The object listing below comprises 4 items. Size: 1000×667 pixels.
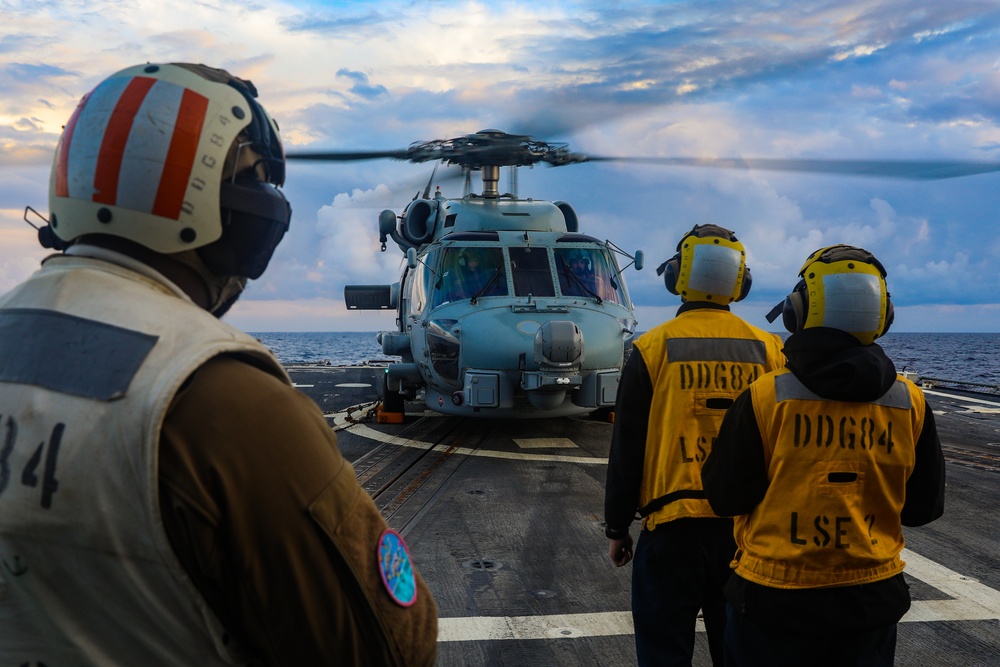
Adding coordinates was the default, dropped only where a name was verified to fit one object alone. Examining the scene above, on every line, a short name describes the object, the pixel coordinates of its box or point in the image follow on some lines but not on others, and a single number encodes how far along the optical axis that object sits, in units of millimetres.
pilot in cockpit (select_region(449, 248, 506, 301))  10266
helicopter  9523
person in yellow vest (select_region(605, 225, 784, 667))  3270
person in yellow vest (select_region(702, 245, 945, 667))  2480
